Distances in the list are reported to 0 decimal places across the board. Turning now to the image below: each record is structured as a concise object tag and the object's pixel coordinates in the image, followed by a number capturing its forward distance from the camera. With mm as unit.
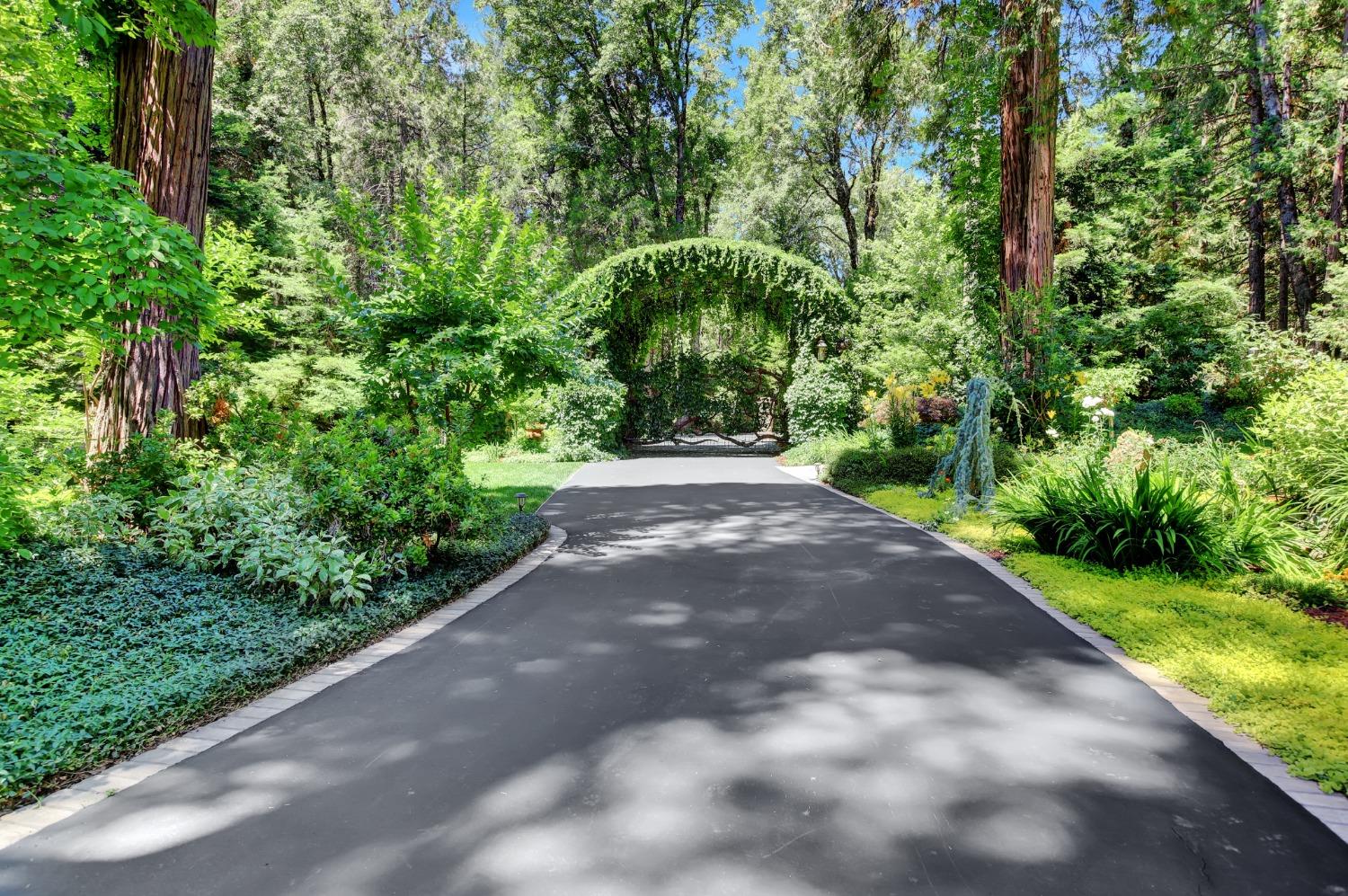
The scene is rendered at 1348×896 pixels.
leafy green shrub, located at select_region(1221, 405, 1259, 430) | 12952
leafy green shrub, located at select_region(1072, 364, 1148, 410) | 8984
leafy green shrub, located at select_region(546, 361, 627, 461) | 17016
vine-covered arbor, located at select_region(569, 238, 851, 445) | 17062
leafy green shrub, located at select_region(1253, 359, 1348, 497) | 5793
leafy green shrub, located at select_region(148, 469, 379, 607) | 4398
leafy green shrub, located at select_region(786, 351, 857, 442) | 16688
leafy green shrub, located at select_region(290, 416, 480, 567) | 4773
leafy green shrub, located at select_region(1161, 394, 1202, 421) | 14562
